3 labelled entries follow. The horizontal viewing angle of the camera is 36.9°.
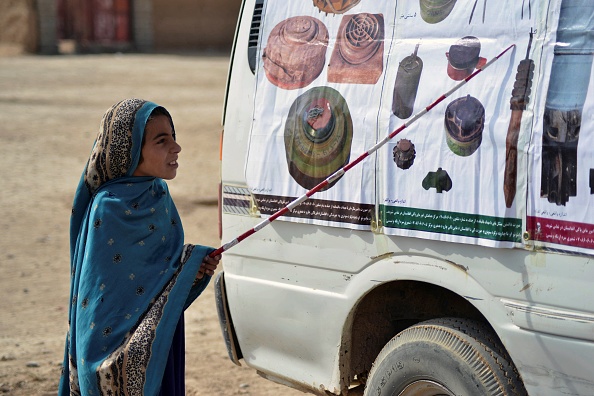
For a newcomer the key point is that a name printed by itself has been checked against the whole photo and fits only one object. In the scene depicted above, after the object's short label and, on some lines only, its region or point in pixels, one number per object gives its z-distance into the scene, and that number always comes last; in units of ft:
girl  10.71
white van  9.66
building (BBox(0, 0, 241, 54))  94.07
